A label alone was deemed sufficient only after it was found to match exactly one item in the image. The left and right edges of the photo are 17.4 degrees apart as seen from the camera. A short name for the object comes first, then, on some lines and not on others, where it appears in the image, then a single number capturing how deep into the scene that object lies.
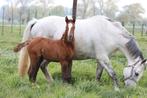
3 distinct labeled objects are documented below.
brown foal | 9.21
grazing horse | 9.54
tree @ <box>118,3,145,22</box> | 90.02
